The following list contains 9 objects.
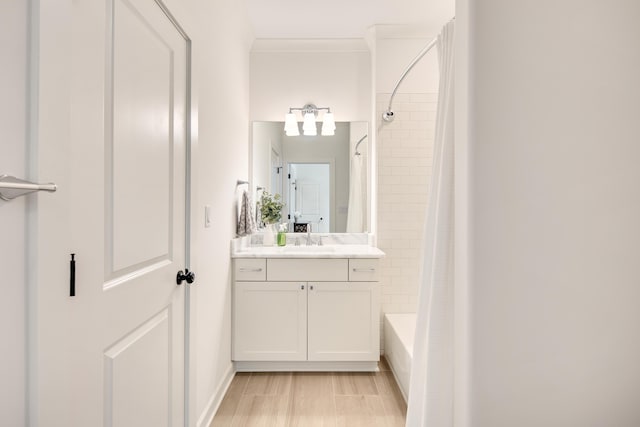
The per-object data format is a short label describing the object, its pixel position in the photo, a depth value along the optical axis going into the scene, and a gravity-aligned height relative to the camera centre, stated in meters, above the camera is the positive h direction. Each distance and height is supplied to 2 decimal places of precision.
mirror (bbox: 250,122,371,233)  3.40 +0.33
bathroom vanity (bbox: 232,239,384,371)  2.75 -0.68
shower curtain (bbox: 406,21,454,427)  1.29 -0.29
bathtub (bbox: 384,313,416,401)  2.39 -0.90
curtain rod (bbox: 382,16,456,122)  2.95 +0.82
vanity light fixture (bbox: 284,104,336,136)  3.31 +0.78
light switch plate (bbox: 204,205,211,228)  2.01 -0.03
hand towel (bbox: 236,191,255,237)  2.81 -0.06
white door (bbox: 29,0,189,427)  0.79 -0.02
